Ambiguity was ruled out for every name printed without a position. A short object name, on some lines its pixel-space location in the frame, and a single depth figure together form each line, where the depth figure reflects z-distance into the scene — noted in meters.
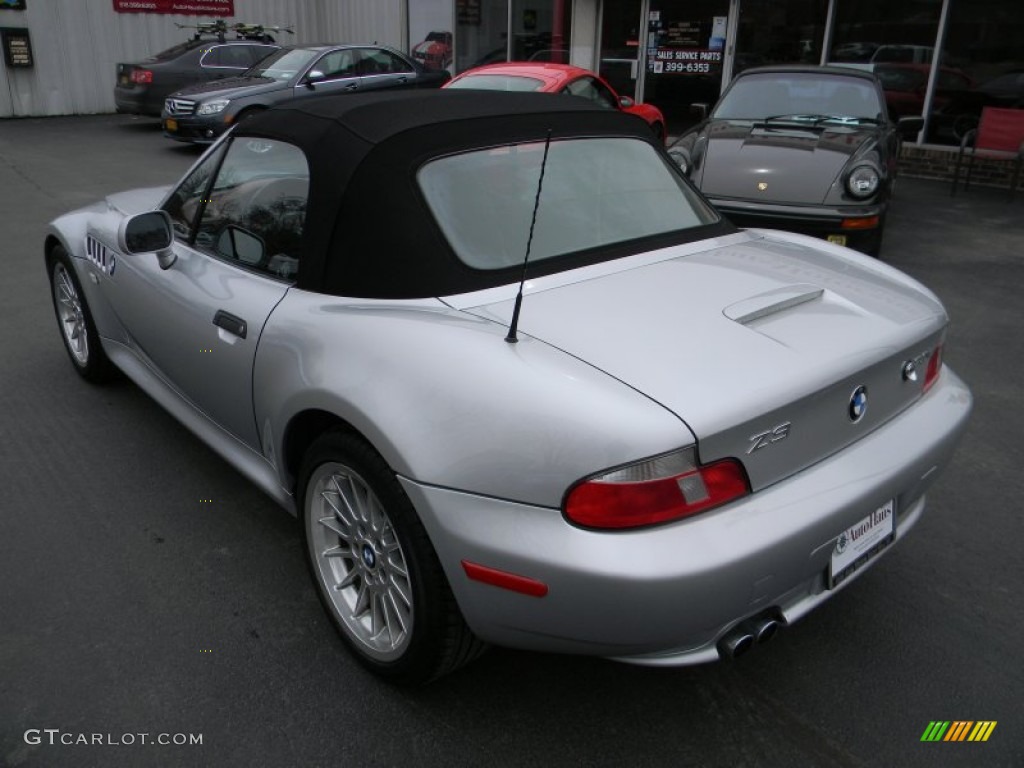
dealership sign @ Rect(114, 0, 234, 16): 16.92
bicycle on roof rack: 15.96
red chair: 9.94
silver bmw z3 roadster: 1.82
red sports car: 9.48
